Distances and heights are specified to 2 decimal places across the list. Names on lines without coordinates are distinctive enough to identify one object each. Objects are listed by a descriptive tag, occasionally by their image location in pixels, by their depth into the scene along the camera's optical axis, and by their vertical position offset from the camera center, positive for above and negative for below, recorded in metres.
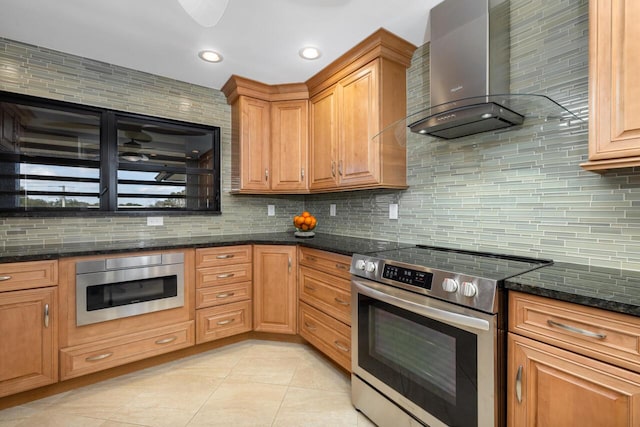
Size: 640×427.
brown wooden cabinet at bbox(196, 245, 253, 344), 2.41 -0.67
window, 2.18 +0.45
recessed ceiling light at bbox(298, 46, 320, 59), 2.25 +1.26
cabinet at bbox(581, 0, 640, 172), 1.07 +0.49
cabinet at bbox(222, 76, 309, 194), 2.88 +0.75
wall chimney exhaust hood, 1.48 +0.79
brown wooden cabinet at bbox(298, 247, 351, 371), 2.03 -0.68
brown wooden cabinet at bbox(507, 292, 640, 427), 0.89 -0.51
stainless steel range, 1.14 -0.57
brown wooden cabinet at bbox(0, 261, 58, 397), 1.73 -0.69
